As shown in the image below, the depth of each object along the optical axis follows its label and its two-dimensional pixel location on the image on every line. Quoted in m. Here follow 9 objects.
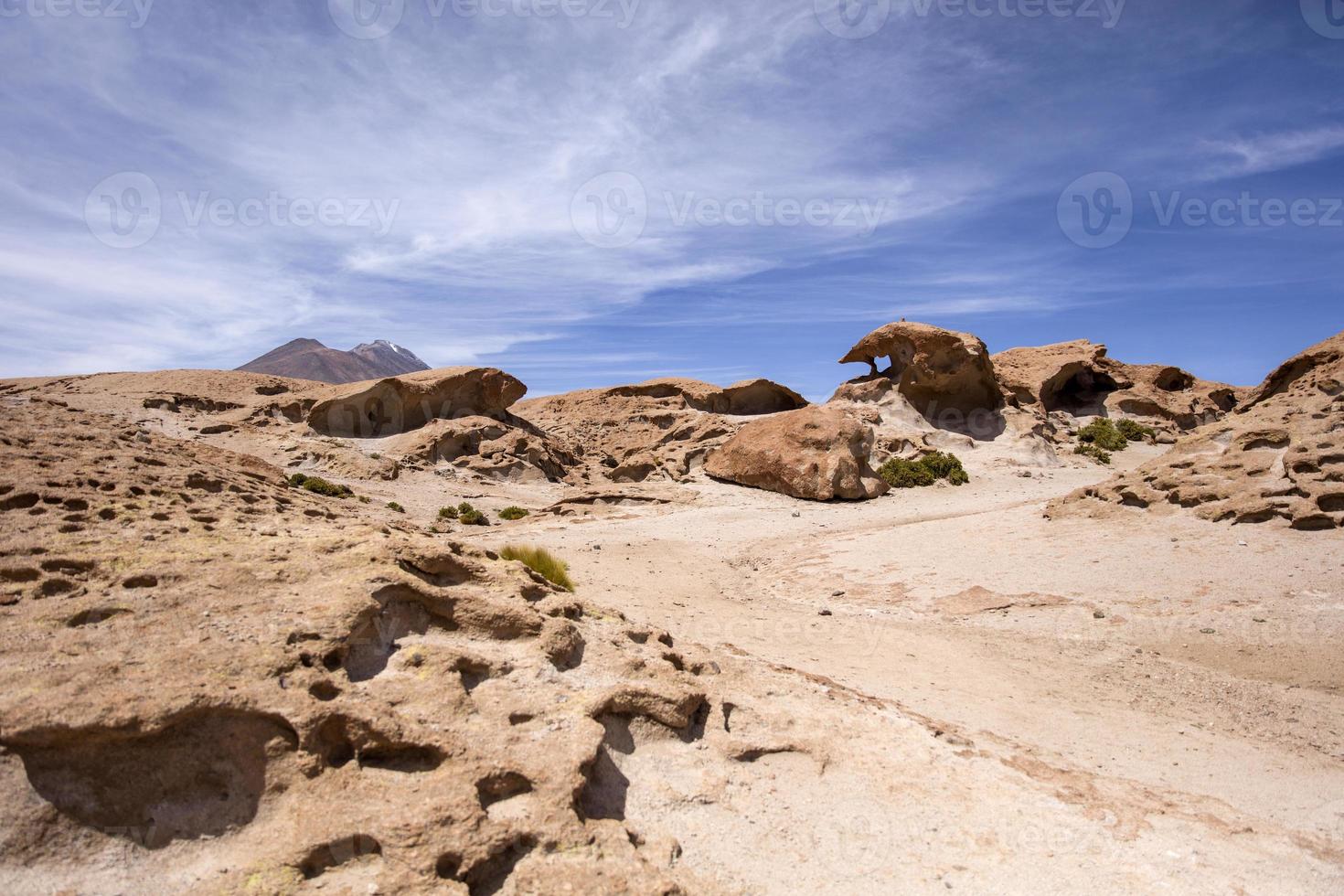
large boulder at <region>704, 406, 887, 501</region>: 17.47
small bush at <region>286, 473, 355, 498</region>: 15.53
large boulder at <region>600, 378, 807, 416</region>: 29.98
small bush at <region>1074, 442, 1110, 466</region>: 23.10
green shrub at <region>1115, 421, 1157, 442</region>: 26.62
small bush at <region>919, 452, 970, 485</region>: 19.33
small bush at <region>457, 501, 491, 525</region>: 15.74
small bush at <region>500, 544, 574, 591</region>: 7.86
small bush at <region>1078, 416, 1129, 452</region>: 25.23
